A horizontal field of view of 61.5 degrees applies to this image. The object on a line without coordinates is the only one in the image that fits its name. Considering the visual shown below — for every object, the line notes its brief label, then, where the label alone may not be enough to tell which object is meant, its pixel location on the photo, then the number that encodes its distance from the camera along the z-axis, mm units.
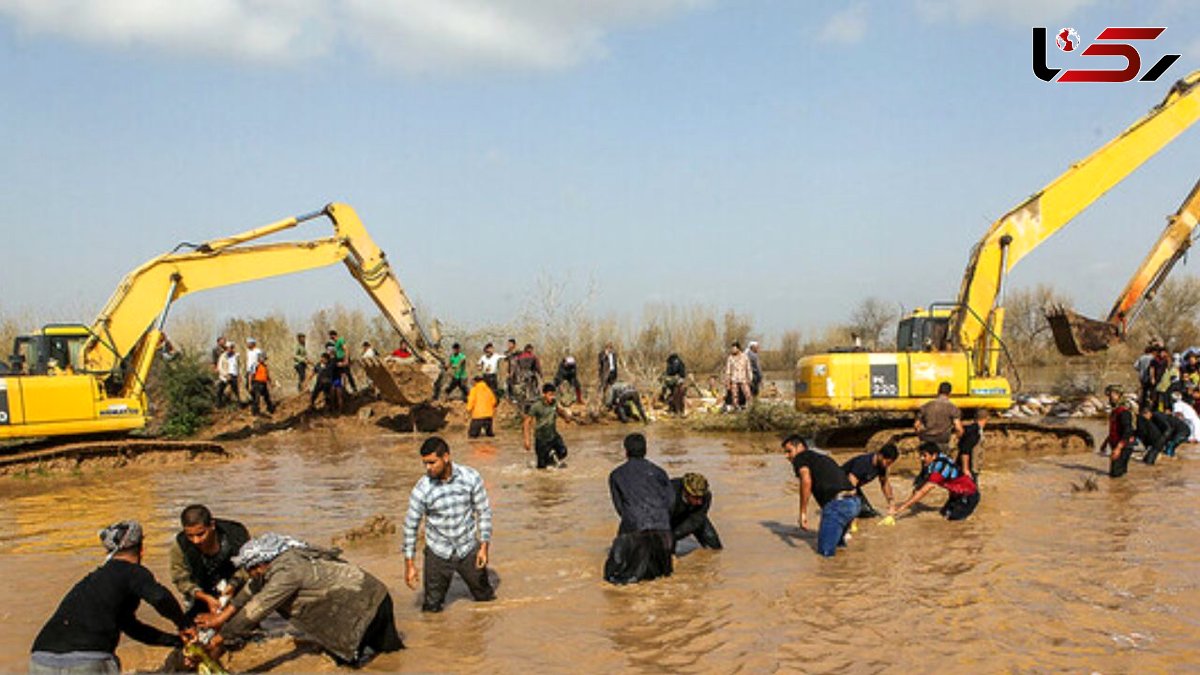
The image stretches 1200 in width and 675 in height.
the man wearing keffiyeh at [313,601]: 6199
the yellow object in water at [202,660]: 6027
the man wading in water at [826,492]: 9198
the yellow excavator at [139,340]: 16734
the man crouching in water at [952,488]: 10641
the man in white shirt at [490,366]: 23062
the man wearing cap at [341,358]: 23625
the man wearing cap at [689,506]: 9078
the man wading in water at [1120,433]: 13205
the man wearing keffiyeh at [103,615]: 5363
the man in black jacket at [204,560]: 6359
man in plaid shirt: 7582
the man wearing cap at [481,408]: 20047
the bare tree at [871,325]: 39806
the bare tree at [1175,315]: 38625
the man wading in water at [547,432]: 14492
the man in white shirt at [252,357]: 23797
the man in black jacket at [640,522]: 8453
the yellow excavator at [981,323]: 16266
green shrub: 22984
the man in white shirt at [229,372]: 24016
